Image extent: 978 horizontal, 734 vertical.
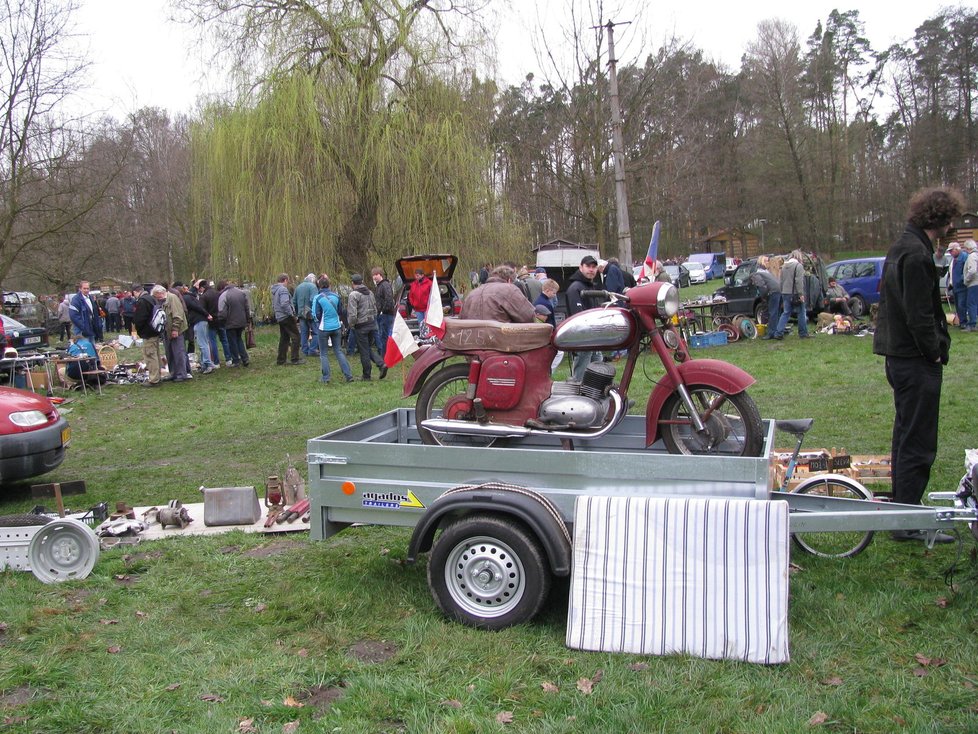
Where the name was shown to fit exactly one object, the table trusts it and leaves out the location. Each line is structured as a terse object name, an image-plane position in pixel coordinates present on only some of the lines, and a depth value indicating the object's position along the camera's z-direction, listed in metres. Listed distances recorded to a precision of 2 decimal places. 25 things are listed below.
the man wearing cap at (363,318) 14.19
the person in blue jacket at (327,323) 14.37
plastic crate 16.73
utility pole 16.96
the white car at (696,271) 41.72
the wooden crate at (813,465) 5.75
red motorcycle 5.06
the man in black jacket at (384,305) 16.06
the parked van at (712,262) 45.06
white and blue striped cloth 3.69
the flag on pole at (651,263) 5.97
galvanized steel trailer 3.98
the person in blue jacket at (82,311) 18.30
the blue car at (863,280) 19.94
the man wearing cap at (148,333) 15.02
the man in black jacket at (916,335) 4.82
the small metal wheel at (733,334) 17.03
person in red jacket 13.28
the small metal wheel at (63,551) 5.29
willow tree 19.03
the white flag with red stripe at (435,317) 5.83
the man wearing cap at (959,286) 15.72
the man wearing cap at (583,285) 12.12
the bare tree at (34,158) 16.55
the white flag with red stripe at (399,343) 6.13
